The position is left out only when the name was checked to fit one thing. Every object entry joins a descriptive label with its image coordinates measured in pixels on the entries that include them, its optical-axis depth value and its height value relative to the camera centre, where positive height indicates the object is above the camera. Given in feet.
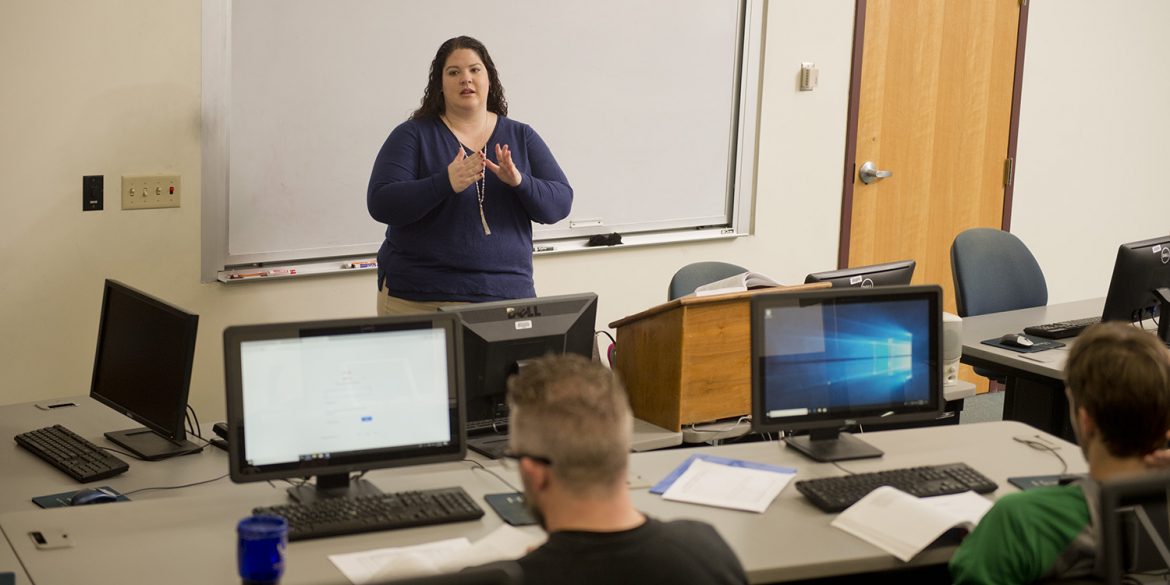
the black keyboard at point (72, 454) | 9.82 -2.83
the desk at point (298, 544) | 7.84 -2.80
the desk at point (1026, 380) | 13.86 -2.66
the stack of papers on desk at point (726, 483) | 9.27 -2.67
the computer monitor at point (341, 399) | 8.73 -2.03
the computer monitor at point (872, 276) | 12.34 -1.44
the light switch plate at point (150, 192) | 13.75 -1.01
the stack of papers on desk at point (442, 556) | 7.75 -2.77
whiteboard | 14.33 +0.10
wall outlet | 13.51 -1.02
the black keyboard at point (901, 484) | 9.18 -2.62
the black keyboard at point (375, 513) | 8.40 -2.71
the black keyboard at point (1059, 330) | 14.98 -2.26
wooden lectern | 10.99 -2.08
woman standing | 13.20 -0.88
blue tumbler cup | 7.04 -2.44
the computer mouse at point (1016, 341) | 14.44 -2.33
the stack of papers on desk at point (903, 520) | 8.54 -2.67
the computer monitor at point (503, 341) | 10.53 -1.89
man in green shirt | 7.64 -2.00
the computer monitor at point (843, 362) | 10.05 -1.87
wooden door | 19.15 +0.07
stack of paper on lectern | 11.55 -1.49
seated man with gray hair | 6.18 -1.87
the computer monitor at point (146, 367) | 10.11 -2.20
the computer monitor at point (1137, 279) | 14.12 -1.53
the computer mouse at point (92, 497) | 9.09 -2.84
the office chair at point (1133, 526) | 6.19 -1.89
